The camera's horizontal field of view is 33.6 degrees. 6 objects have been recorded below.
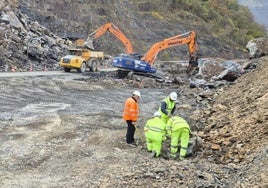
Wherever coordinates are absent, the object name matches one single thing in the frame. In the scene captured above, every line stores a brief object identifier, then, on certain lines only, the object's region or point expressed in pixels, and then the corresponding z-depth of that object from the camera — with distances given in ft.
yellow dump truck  93.91
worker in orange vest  37.60
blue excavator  90.12
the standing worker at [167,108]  37.22
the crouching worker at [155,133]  35.01
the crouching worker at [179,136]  34.40
